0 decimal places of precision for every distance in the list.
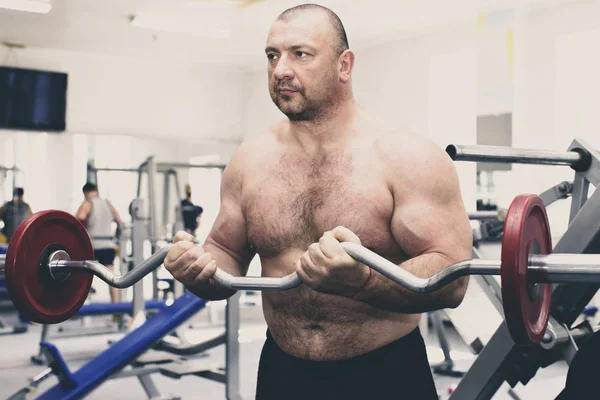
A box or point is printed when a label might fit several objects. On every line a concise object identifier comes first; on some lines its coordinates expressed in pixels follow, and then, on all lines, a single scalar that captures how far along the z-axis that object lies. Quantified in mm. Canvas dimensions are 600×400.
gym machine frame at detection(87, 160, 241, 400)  3102
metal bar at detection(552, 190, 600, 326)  1848
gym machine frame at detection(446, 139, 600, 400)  1845
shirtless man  1415
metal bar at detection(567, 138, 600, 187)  1978
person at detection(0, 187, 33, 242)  6672
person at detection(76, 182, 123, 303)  6109
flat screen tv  7562
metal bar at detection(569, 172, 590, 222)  2035
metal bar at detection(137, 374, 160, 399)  3406
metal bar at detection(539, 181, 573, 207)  2270
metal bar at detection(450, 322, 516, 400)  1921
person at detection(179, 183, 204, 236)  6723
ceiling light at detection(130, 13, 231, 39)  6543
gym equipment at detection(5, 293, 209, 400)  2748
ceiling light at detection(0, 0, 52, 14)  6039
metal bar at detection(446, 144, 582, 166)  1793
